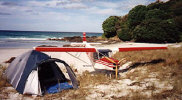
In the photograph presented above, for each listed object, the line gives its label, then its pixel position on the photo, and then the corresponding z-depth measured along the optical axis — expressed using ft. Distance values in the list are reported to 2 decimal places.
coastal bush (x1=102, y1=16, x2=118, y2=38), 124.36
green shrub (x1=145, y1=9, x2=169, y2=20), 90.53
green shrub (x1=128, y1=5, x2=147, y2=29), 99.55
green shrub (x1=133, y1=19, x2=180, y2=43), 81.04
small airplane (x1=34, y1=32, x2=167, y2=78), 25.72
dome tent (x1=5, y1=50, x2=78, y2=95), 18.99
